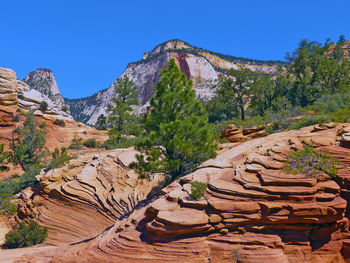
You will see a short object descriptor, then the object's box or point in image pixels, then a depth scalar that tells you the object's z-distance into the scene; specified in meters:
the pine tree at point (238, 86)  28.61
